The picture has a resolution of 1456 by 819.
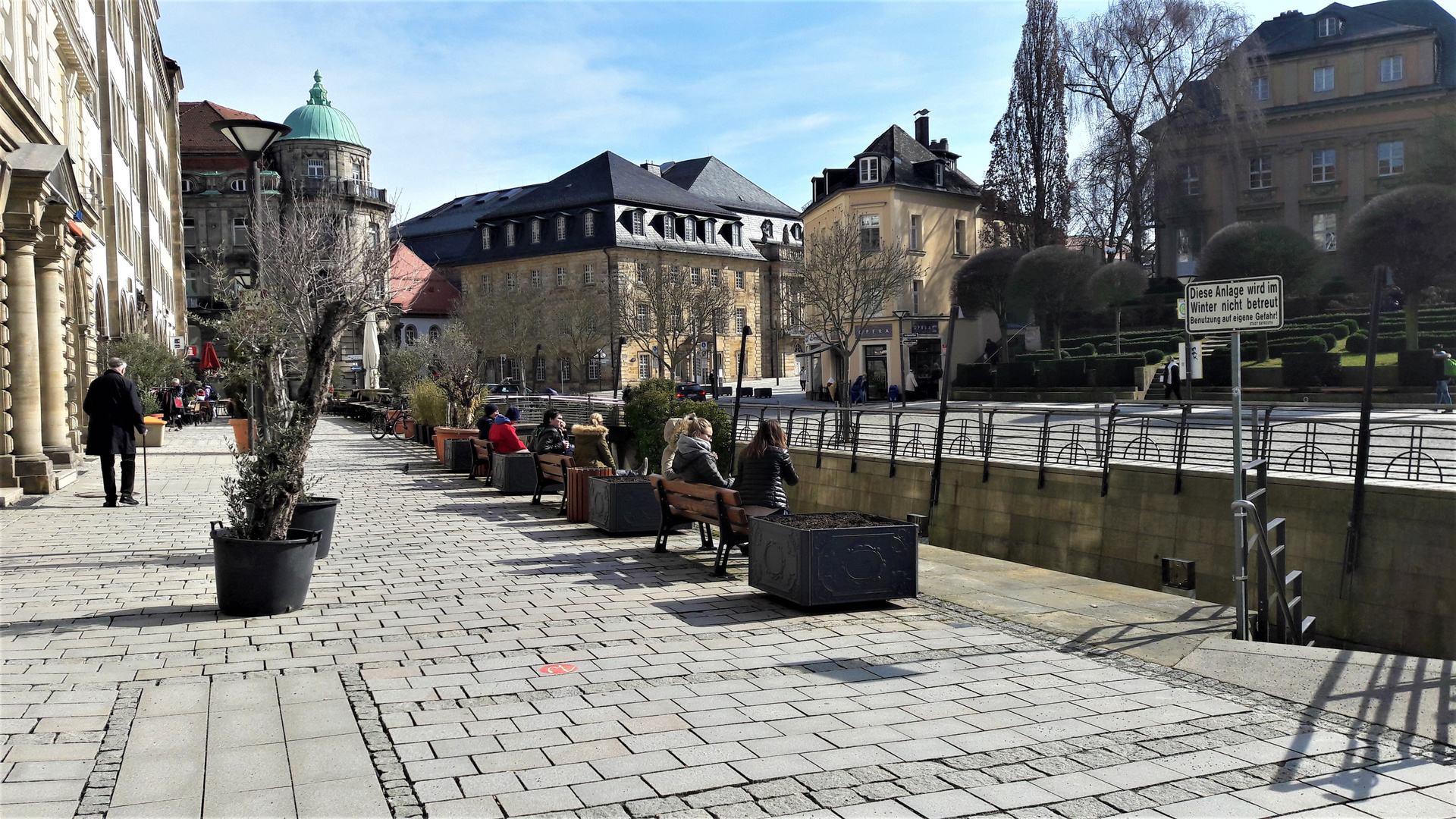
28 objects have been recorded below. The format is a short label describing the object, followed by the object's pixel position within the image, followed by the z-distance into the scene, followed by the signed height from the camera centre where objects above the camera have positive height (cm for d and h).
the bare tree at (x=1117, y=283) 4347 +299
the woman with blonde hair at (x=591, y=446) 1519 -98
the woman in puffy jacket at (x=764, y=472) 1003 -90
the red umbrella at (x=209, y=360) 2636 +40
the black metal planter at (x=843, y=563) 784 -134
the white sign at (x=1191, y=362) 2009 -1
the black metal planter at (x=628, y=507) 1166 -138
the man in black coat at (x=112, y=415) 1368 -42
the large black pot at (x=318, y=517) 1025 -126
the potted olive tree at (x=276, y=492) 772 -79
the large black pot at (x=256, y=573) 769 -131
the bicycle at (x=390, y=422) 3259 -138
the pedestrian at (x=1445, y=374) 2705 -39
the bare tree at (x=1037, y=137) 5203 +1033
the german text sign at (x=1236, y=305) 720 +35
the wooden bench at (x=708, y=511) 945 -122
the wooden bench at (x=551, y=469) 1396 -122
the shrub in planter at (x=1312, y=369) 3312 -29
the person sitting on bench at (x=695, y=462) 1089 -87
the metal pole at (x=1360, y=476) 950 -106
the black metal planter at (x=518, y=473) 1595 -140
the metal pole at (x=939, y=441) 1429 -106
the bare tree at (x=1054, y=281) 4409 +317
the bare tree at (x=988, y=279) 4784 +356
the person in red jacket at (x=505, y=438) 1667 -94
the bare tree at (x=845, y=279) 4125 +323
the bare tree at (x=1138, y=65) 4906 +1293
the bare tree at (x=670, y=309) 6084 +328
